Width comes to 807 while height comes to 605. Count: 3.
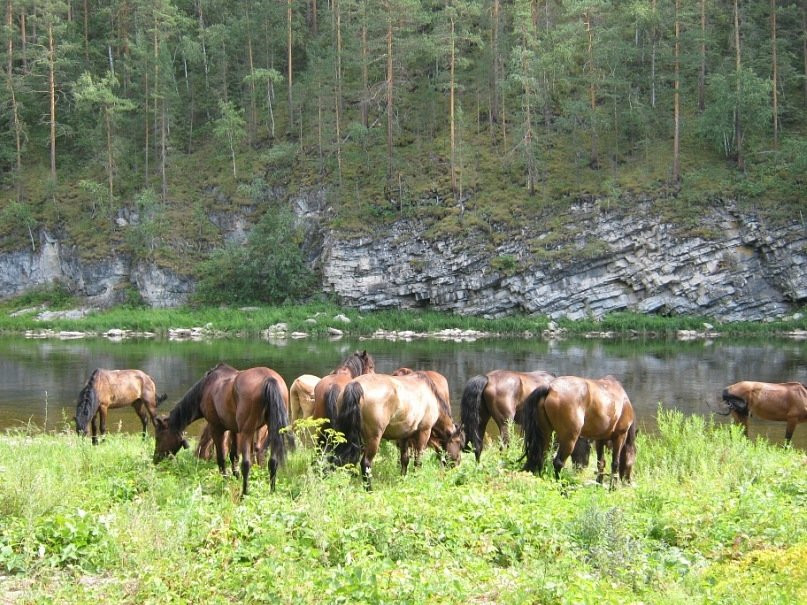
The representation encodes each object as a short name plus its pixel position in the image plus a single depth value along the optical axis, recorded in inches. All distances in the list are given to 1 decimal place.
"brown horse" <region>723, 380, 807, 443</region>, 539.5
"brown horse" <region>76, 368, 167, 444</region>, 515.2
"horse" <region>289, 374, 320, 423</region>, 468.4
